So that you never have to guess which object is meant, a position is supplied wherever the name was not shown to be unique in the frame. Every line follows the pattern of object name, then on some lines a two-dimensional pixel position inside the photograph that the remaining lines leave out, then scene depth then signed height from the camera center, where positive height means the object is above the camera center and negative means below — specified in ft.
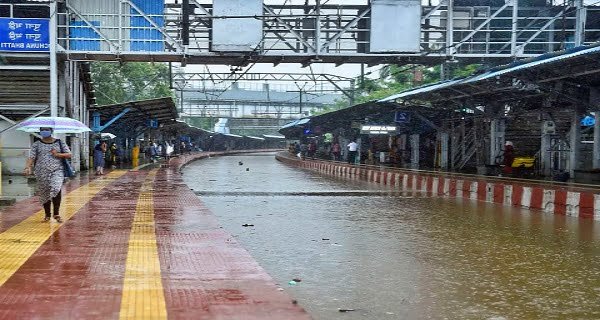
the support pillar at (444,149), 91.50 -1.07
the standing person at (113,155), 108.47 -2.93
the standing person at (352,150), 121.29 -1.80
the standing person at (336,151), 144.46 -2.40
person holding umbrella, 30.60 -1.31
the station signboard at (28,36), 68.85 +10.63
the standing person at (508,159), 70.45 -1.85
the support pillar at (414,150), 102.89 -1.43
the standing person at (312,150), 164.85 -2.70
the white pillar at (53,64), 67.26 +7.58
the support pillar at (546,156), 66.64 -1.39
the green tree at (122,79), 146.51 +13.40
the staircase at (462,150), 89.30 -1.19
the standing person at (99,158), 79.61 -2.51
